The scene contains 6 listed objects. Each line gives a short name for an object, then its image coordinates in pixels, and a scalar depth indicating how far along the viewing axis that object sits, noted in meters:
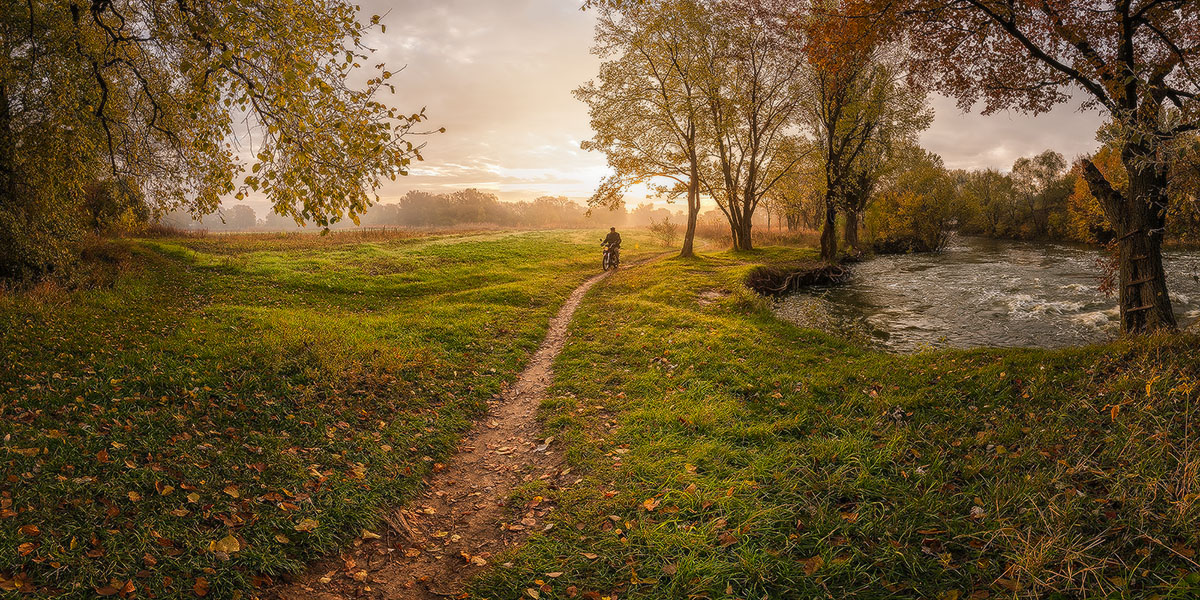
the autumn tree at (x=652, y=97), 28.02
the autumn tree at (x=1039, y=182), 52.19
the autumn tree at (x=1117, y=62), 8.52
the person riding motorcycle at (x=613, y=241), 24.00
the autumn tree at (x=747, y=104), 28.28
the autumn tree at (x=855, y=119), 26.89
